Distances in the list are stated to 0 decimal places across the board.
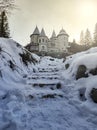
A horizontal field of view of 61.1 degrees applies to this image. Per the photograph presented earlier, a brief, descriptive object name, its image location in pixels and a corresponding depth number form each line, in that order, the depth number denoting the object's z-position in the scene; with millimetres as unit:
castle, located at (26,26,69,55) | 34799
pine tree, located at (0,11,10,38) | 19283
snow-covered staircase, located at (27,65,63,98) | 3197
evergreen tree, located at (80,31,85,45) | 34814
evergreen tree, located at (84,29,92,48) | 31825
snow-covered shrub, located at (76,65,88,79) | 3580
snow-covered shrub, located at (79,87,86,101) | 2904
